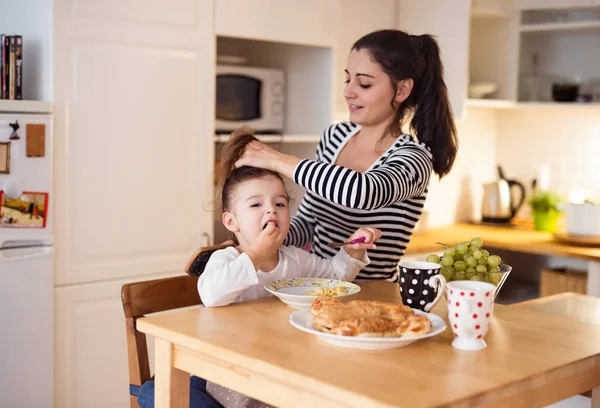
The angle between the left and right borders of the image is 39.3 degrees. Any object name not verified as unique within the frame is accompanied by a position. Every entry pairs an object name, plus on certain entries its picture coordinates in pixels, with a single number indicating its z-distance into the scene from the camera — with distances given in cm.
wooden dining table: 124
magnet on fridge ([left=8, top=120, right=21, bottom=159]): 267
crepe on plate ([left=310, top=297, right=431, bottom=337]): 141
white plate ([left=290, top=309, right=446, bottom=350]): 140
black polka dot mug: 161
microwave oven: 340
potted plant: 418
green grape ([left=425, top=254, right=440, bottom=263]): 171
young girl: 172
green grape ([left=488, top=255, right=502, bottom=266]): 165
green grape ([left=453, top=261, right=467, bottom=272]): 168
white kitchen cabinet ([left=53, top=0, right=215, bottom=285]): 278
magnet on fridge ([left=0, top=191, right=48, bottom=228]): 268
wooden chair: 190
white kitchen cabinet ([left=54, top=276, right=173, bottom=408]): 283
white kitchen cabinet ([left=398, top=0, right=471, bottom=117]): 388
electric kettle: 437
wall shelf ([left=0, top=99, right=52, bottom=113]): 265
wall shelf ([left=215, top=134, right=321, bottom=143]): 334
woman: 221
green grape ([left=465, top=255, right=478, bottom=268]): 167
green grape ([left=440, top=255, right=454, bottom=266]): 168
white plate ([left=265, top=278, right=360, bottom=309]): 170
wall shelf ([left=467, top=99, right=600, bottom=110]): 388
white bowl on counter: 376
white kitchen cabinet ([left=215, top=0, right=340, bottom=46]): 318
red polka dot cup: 144
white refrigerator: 268
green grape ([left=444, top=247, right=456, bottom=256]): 168
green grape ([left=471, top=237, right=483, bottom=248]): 169
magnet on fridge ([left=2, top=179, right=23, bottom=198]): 268
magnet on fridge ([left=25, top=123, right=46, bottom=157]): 269
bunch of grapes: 166
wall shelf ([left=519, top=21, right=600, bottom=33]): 383
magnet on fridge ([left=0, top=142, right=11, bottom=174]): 266
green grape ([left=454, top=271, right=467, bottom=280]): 168
